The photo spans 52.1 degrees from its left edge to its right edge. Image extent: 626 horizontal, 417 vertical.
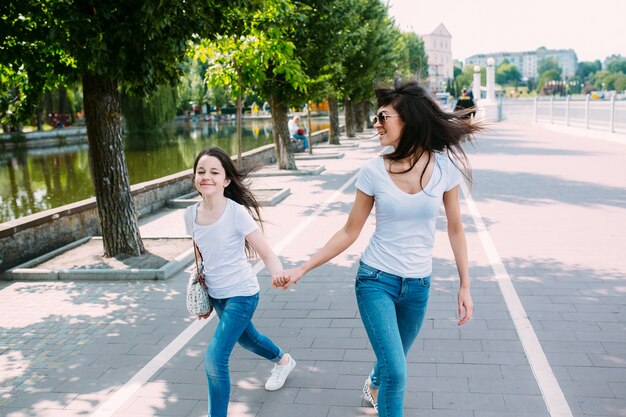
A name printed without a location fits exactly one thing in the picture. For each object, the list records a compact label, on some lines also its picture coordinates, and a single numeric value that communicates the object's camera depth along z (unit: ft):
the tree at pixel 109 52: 22.36
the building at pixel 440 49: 510.99
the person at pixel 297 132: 81.56
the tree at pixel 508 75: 626.64
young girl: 11.94
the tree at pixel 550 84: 397.04
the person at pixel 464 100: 81.51
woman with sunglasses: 10.31
